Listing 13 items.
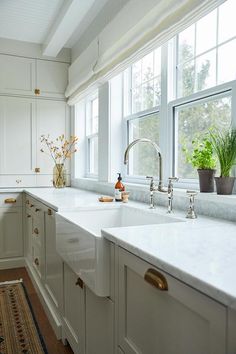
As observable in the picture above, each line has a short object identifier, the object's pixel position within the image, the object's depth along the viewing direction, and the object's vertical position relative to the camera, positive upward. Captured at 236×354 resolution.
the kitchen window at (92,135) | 3.92 +0.36
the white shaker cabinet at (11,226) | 3.64 -0.74
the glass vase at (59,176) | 3.89 -0.16
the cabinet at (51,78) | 4.09 +1.14
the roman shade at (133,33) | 1.76 +0.90
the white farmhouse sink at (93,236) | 1.27 -0.38
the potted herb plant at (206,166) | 1.71 -0.01
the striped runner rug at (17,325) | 2.03 -1.20
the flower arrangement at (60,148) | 4.16 +0.21
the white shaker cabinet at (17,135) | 3.95 +0.36
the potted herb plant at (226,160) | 1.57 +0.02
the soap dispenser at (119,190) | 2.43 -0.21
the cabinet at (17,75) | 3.90 +1.12
